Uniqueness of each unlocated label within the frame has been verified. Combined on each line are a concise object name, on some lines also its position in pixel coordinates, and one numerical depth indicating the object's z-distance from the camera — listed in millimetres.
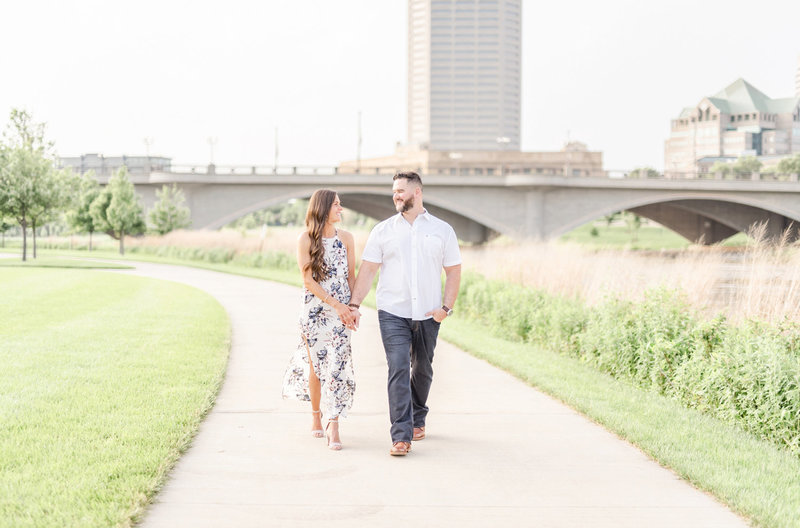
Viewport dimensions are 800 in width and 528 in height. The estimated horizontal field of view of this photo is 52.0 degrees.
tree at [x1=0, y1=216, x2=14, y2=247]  45994
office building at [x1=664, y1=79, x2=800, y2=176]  183250
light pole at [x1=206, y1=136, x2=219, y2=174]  53188
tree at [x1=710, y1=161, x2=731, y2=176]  125656
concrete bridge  53156
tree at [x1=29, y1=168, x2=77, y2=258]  32781
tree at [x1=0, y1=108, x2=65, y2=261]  32062
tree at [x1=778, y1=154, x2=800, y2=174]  120938
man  5770
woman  5824
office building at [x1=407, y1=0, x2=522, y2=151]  127950
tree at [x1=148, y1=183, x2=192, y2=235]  47688
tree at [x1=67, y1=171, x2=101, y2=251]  50844
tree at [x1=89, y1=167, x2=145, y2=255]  42031
